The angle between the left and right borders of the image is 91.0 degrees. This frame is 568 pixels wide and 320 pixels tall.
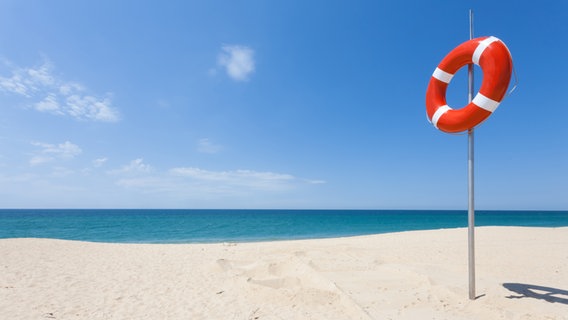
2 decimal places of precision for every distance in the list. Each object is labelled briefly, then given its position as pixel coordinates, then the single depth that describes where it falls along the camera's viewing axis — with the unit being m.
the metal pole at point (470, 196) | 4.19
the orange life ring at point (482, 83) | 3.78
